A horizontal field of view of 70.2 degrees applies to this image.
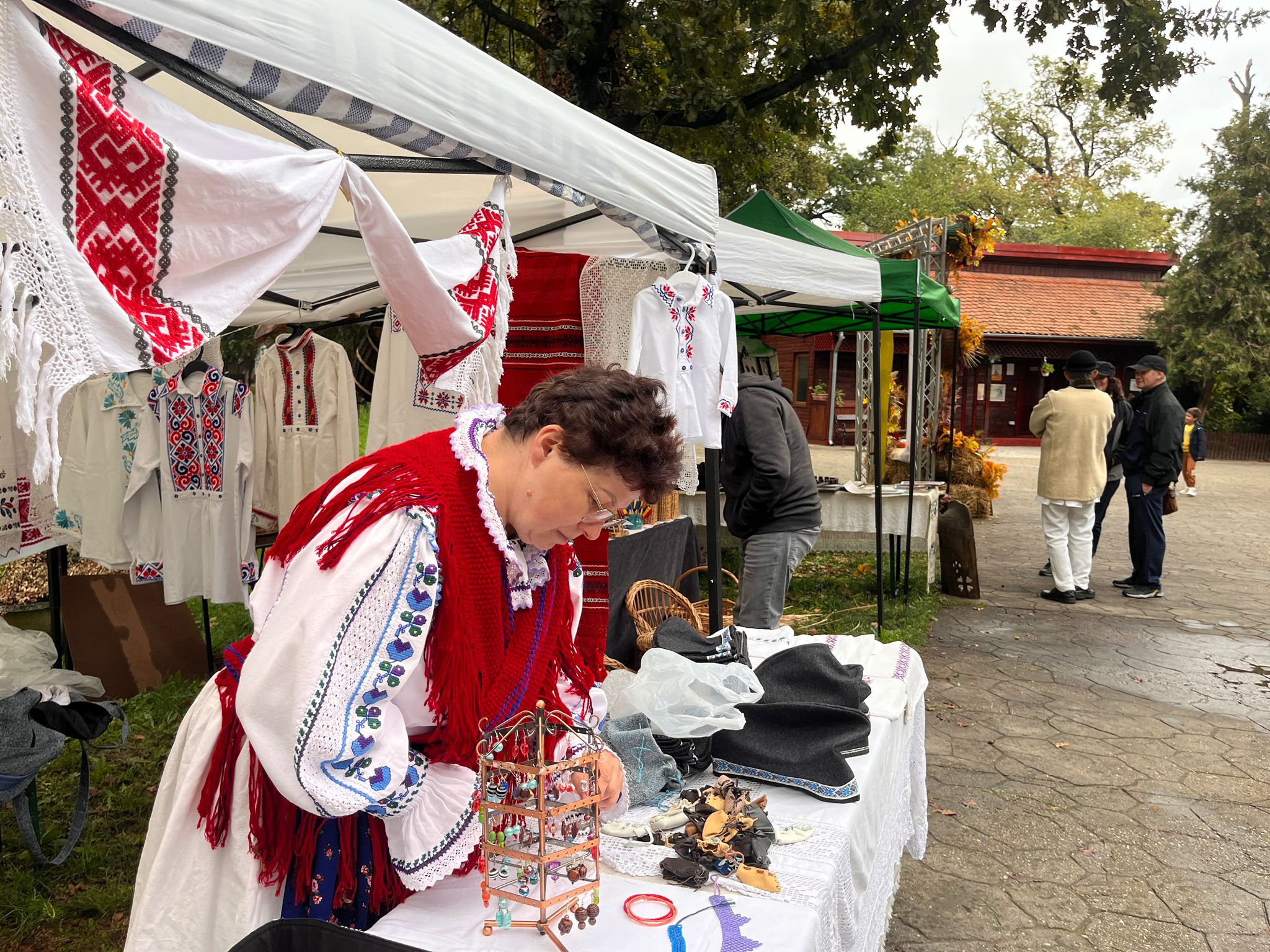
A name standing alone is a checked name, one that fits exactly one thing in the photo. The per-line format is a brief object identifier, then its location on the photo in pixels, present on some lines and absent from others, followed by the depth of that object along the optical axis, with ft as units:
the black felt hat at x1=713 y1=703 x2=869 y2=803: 6.57
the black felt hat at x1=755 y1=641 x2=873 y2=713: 7.39
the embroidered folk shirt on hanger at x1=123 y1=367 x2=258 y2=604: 14.25
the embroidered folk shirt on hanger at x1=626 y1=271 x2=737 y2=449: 10.93
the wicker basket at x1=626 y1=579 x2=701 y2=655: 13.11
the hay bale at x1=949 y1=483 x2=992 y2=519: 39.17
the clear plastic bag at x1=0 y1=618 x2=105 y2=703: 9.61
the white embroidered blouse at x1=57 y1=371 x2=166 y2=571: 14.26
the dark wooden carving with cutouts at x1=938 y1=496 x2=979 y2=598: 25.13
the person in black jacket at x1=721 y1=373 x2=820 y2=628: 14.30
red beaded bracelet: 4.86
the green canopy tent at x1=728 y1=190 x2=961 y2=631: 20.08
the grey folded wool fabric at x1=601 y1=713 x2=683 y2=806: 6.35
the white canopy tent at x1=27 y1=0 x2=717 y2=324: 4.67
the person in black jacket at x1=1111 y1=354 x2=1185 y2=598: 24.36
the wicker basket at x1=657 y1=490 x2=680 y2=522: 20.10
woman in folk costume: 4.21
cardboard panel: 16.21
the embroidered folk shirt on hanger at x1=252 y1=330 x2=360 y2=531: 15.16
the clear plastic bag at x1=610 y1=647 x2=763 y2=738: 6.69
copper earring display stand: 4.49
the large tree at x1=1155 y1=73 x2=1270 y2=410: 74.33
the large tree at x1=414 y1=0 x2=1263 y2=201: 25.84
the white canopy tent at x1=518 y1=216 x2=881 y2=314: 11.71
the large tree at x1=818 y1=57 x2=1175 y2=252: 133.59
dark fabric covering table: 15.52
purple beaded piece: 4.68
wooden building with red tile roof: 75.87
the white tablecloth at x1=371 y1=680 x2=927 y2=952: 4.64
